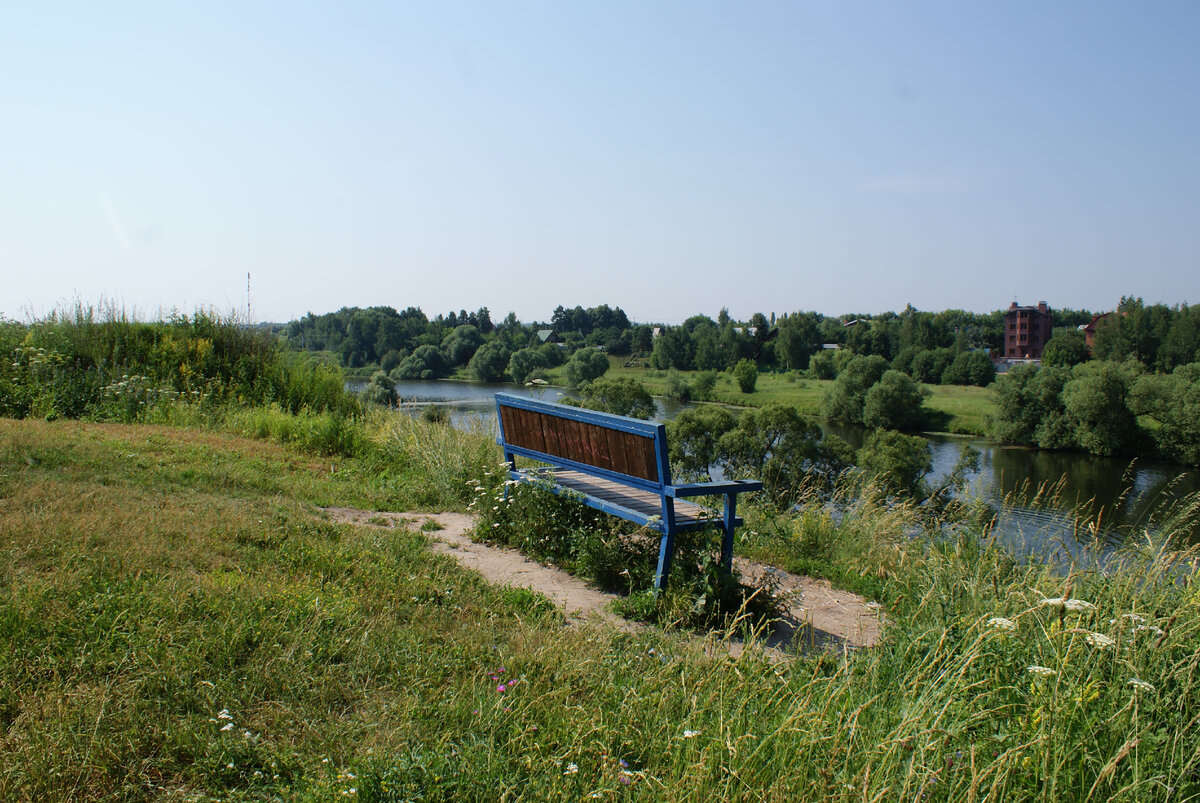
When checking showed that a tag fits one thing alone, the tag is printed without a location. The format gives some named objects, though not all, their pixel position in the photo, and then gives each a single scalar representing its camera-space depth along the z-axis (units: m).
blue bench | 4.42
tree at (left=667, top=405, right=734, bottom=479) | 40.47
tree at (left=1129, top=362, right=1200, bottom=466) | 44.59
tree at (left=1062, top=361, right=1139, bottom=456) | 46.94
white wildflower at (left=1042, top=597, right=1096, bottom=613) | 2.26
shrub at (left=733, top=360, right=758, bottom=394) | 73.06
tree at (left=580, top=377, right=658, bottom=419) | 42.81
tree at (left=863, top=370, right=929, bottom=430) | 56.22
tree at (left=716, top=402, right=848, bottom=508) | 38.84
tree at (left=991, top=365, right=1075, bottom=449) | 48.91
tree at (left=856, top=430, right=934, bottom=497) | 33.97
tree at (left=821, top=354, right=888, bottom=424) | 60.47
